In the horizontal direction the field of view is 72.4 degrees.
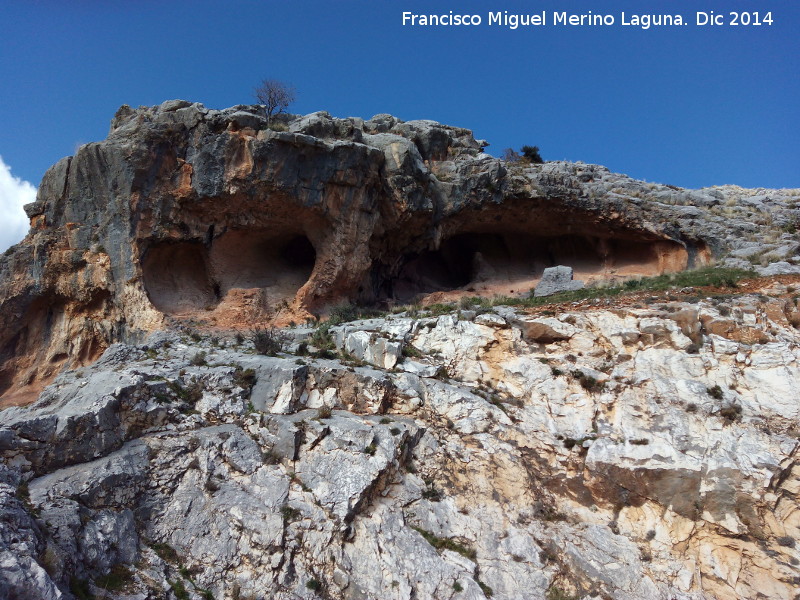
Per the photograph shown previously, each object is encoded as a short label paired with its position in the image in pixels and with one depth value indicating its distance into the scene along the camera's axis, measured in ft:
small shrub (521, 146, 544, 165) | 89.02
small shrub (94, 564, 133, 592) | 25.80
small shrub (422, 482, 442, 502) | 34.32
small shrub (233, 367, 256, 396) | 39.27
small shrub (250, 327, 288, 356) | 44.54
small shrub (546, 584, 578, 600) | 30.43
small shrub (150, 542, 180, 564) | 28.96
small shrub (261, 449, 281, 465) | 34.45
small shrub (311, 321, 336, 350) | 46.70
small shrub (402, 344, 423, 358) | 44.50
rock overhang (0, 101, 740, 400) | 52.95
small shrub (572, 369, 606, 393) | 39.78
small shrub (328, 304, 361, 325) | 53.64
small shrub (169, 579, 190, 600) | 27.09
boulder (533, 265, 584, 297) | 57.82
